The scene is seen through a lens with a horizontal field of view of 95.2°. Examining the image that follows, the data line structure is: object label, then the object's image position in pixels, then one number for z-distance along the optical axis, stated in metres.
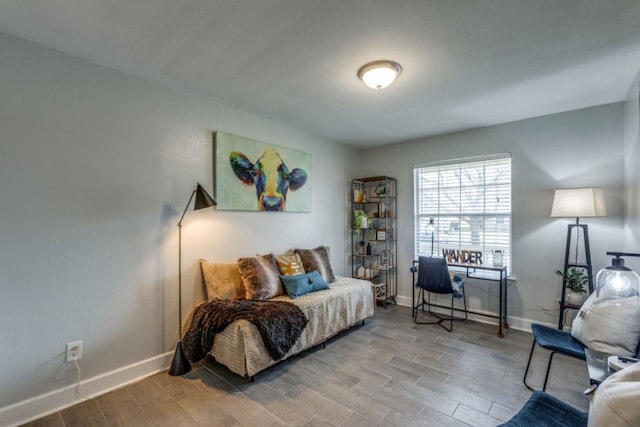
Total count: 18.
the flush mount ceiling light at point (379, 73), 2.21
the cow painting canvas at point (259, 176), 3.00
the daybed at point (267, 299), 2.35
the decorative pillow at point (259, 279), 2.84
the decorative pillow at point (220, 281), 2.78
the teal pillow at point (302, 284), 3.03
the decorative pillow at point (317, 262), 3.58
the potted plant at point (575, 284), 2.93
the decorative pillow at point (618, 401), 0.93
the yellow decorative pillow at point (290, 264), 3.27
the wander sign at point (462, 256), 3.71
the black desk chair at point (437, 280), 3.40
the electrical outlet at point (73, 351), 2.10
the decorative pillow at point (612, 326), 1.67
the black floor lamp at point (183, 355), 2.48
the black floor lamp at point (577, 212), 2.78
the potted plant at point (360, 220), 4.43
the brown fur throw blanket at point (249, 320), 2.41
